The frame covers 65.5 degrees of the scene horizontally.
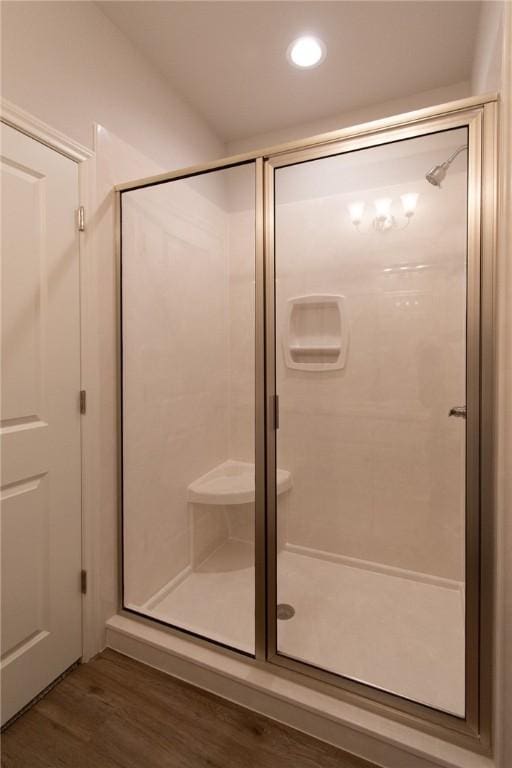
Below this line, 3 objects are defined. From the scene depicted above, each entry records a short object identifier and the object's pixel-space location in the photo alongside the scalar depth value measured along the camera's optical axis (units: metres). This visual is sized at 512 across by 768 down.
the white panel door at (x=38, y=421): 1.37
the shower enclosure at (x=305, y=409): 1.58
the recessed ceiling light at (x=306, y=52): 1.88
